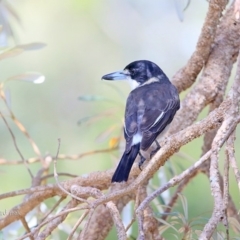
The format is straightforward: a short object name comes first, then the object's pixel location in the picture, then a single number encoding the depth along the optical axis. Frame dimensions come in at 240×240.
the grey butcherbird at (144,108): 4.93
